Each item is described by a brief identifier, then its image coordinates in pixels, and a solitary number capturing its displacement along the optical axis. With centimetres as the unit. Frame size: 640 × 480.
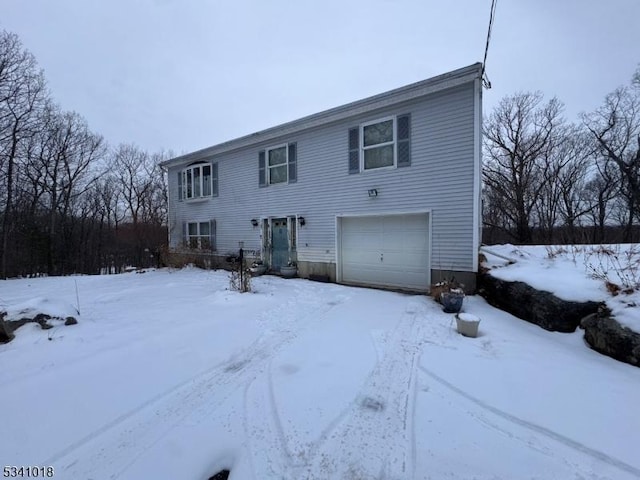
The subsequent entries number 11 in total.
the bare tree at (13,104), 1260
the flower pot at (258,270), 1031
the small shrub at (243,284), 710
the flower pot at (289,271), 991
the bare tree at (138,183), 2461
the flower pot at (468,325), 431
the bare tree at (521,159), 1736
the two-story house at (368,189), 704
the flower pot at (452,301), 549
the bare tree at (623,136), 1519
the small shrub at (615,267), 416
